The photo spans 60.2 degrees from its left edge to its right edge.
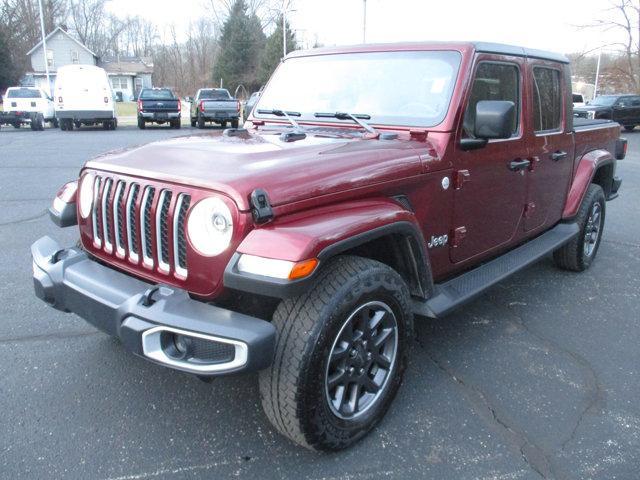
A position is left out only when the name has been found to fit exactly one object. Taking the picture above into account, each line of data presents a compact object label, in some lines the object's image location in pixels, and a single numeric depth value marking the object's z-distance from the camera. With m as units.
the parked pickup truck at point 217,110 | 22.19
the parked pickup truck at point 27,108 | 21.25
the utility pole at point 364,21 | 26.28
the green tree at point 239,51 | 52.25
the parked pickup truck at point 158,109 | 22.34
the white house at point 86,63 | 58.56
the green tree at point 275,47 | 47.44
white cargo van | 20.53
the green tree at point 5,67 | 43.31
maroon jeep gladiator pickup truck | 2.24
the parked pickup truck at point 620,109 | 22.61
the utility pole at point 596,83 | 42.29
